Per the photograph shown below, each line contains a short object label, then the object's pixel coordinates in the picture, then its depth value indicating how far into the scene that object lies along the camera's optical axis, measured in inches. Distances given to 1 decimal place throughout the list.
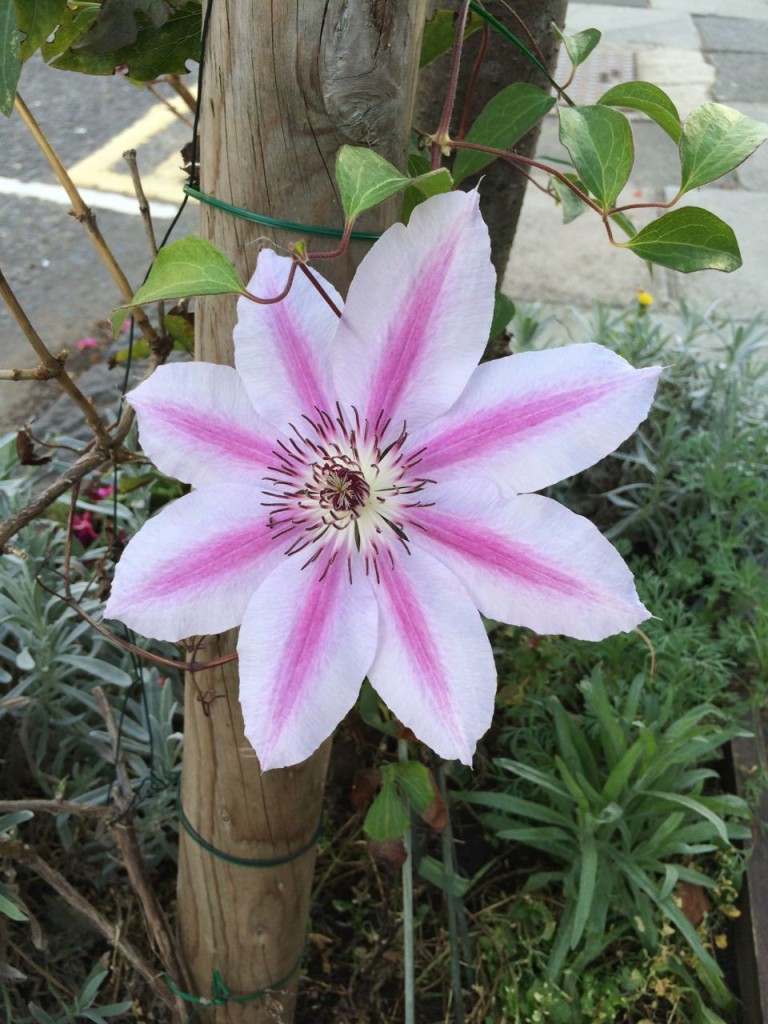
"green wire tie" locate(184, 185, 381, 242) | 25.8
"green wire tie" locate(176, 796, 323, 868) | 39.0
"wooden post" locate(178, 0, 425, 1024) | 22.8
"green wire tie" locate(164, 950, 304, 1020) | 43.0
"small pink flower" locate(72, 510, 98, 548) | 63.8
